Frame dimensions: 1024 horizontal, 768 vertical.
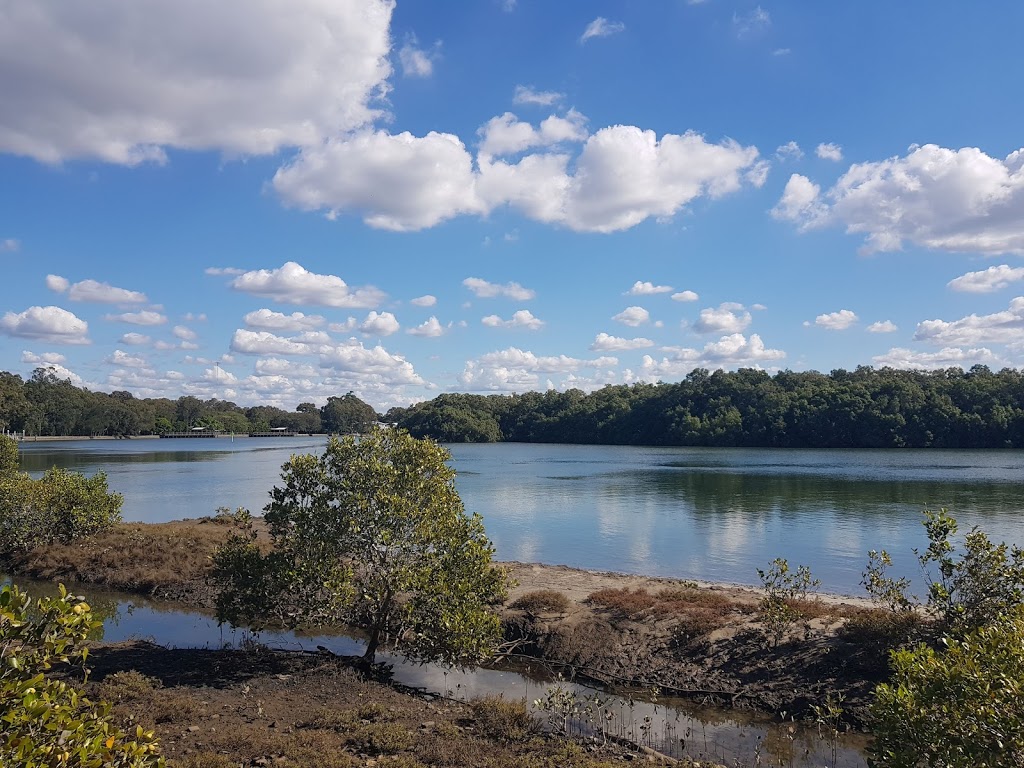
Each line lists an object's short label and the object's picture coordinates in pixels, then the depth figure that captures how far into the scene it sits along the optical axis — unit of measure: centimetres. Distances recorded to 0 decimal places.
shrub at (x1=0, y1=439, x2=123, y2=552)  3259
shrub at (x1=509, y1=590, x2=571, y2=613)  2333
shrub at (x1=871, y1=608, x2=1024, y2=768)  718
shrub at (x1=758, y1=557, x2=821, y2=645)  1945
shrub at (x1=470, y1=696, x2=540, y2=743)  1397
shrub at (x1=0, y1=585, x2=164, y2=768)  433
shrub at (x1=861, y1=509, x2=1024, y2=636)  1658
